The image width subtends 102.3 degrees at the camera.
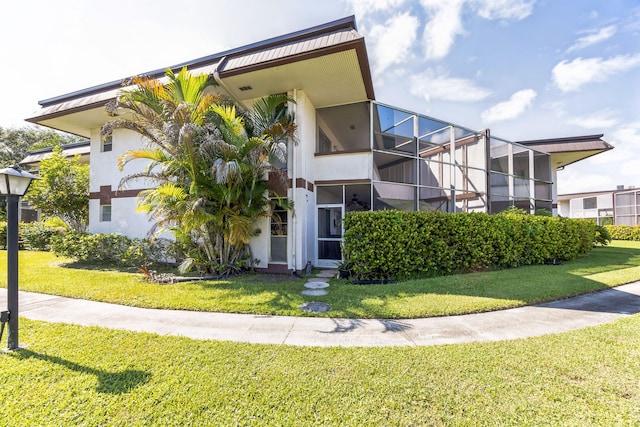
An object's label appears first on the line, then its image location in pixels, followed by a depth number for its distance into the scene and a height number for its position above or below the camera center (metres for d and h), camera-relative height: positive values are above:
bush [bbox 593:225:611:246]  14.73 -1.03
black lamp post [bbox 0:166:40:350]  3.51 -0.13
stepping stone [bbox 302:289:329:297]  6.14 -1.76
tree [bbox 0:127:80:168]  24.11 +7.82
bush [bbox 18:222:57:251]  11.70 -0.56
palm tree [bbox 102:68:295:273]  7.00 +1.83
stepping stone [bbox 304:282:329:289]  6.81 -1.77
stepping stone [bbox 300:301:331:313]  5.01 -1.75
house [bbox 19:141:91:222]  14.44 +4.00
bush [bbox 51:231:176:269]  9.19 -1.02
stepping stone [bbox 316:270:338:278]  8.18 -1.76
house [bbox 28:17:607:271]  7.74 +2.91
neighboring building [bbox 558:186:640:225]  26.25 +1.46
